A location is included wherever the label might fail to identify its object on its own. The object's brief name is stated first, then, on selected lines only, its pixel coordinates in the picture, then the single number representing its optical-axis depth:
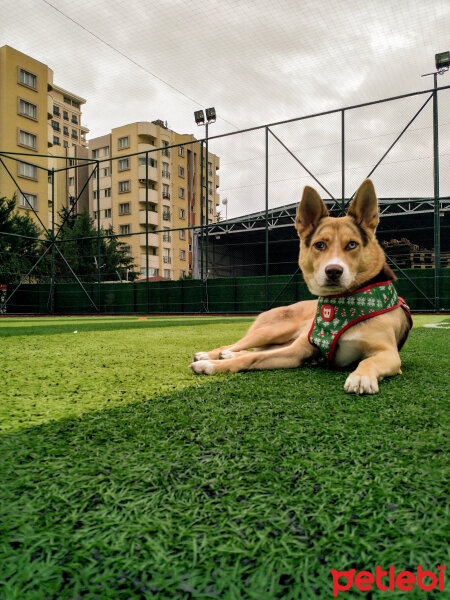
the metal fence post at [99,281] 15.09
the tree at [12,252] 19.06
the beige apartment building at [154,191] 37.66
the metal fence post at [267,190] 12.94
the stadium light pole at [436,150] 10.52
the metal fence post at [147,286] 15.60
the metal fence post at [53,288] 16.36
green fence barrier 12.87
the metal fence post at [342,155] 11.52
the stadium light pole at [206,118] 13.69
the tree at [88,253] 25.91
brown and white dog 2.14
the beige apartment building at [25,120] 27.06
